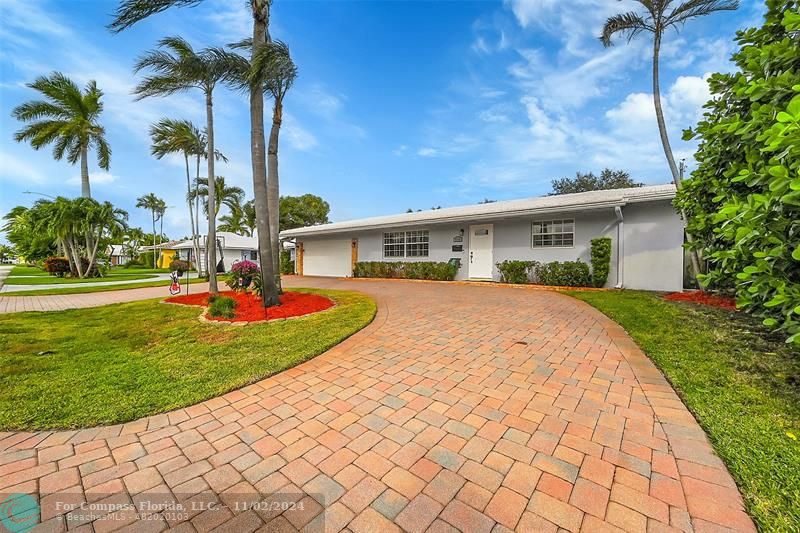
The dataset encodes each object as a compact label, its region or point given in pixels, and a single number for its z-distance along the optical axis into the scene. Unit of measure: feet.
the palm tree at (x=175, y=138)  35.93
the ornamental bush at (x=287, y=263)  64.13
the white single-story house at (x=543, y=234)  29.09
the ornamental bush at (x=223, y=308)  19.61
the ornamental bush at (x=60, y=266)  62.75
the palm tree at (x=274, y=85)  18.47
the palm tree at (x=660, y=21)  27.63
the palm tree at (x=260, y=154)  20.25
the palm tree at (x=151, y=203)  138.17
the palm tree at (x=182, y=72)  24.42
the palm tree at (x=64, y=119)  52.70
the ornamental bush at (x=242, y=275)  24.95
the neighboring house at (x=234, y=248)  86.53
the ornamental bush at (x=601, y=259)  30.32
